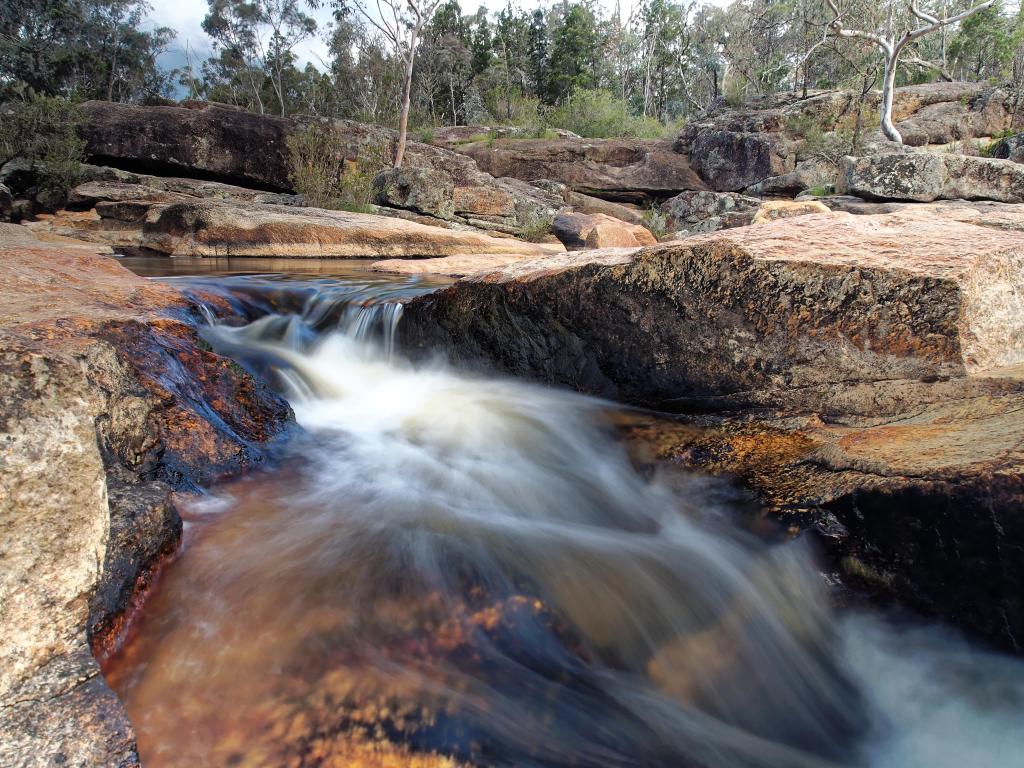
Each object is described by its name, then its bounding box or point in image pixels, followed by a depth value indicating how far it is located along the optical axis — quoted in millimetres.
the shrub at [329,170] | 13695
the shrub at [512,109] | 27527
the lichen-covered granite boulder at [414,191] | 15312
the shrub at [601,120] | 27891
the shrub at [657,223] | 16041
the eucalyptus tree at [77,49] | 27984
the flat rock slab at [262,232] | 9758
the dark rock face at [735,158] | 19609
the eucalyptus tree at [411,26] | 21719
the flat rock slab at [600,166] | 21375
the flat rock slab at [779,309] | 2797
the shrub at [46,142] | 13477
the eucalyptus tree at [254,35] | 38094
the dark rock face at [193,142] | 15828
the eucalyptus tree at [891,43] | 15227
